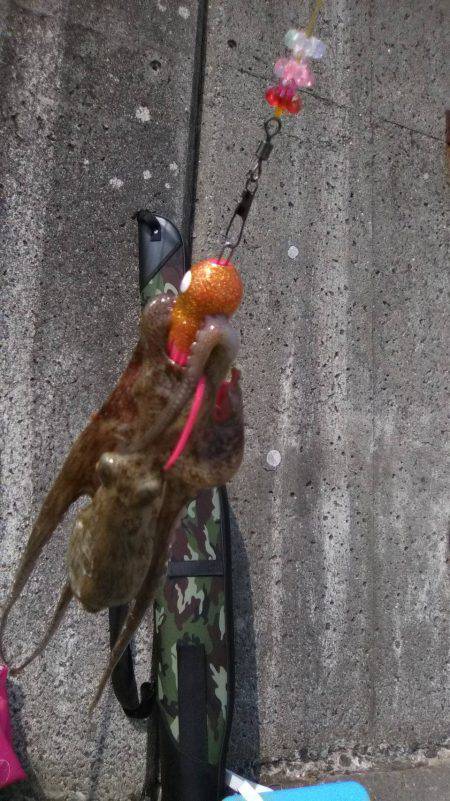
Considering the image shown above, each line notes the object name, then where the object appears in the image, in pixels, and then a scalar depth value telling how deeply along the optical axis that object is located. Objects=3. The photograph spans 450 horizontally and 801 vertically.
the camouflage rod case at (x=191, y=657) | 1.57
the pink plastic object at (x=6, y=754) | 1.56
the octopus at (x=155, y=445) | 0.77
